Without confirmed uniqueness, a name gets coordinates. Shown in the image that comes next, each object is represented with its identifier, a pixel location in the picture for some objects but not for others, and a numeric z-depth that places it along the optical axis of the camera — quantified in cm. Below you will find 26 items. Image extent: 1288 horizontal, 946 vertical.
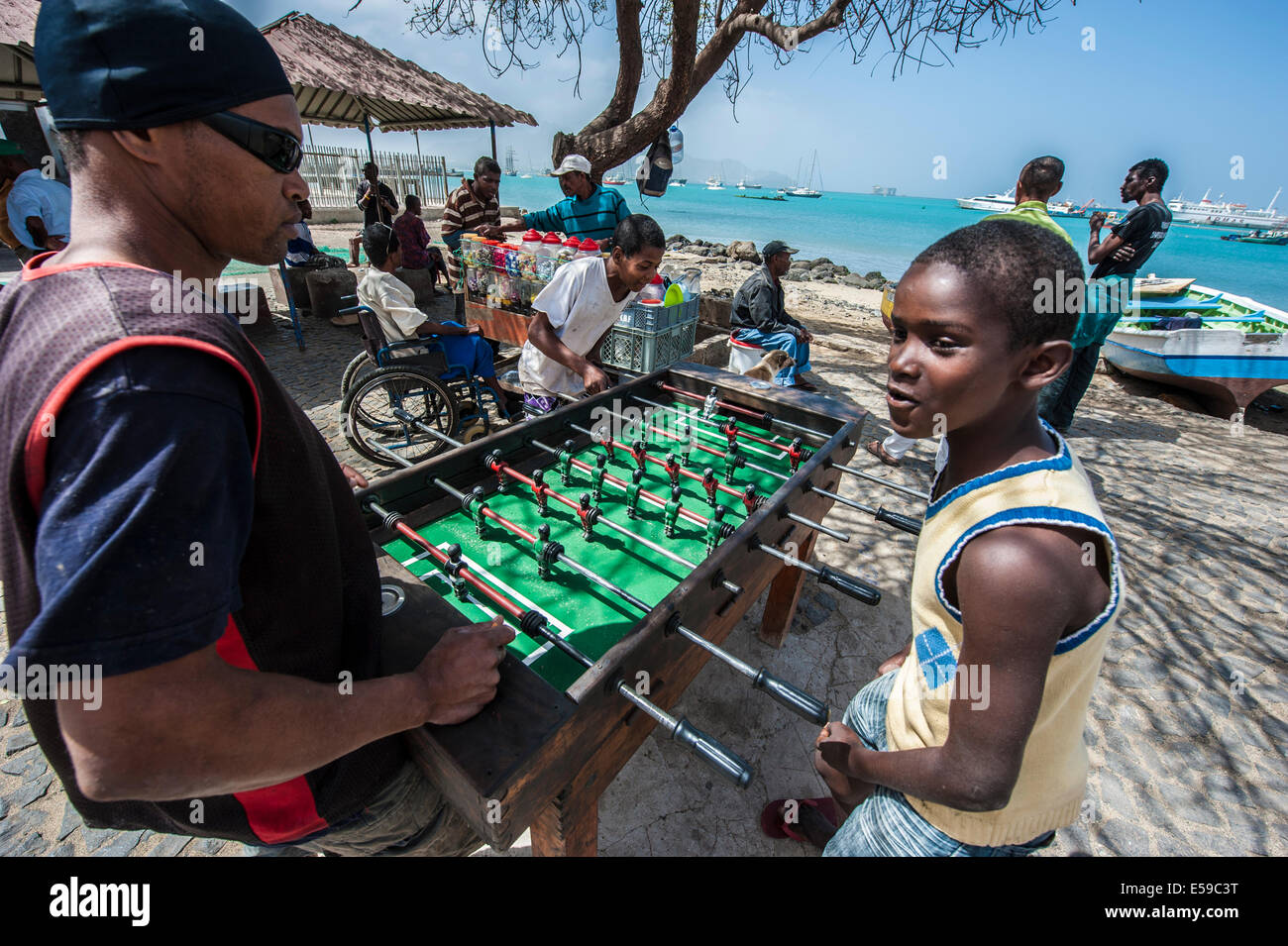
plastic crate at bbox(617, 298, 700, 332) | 521
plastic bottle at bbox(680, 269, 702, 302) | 604
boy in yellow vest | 101
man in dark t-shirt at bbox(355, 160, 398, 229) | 943
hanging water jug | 744
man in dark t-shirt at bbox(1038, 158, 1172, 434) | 504
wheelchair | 461
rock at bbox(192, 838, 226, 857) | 214
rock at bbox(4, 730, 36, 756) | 239
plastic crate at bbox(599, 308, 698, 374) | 534
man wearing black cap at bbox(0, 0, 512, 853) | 69
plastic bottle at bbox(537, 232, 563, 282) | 565
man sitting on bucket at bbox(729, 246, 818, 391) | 619
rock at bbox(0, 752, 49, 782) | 231
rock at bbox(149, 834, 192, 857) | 213
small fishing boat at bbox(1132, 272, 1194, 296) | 912
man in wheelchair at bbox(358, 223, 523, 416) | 481
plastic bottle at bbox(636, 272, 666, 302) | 525
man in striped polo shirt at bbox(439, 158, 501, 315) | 776
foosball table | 125
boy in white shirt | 351
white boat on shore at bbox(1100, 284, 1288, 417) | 696
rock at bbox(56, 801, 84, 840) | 214
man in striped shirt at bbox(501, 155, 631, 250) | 641
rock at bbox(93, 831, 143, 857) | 212
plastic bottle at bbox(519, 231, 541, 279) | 578
